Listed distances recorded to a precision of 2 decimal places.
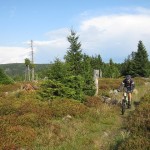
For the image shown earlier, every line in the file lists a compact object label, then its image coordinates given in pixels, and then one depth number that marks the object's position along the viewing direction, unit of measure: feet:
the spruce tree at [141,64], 124.30
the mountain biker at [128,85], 37.38
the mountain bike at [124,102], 34.36
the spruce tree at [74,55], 48.71
